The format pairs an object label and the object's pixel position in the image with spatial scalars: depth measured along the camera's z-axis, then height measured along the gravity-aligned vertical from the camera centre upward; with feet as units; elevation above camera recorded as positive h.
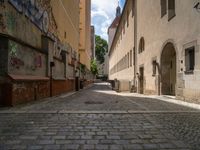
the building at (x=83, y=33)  88.42 +25.18
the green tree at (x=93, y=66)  155.55 +11.06
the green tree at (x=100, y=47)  181.17 +34.84
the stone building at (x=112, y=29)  173.98 +53.86
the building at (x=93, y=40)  167.36 +39.29
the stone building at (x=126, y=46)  54.57 +13.31
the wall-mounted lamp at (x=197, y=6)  21.38 +9.69
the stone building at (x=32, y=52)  18.81 +4.05
